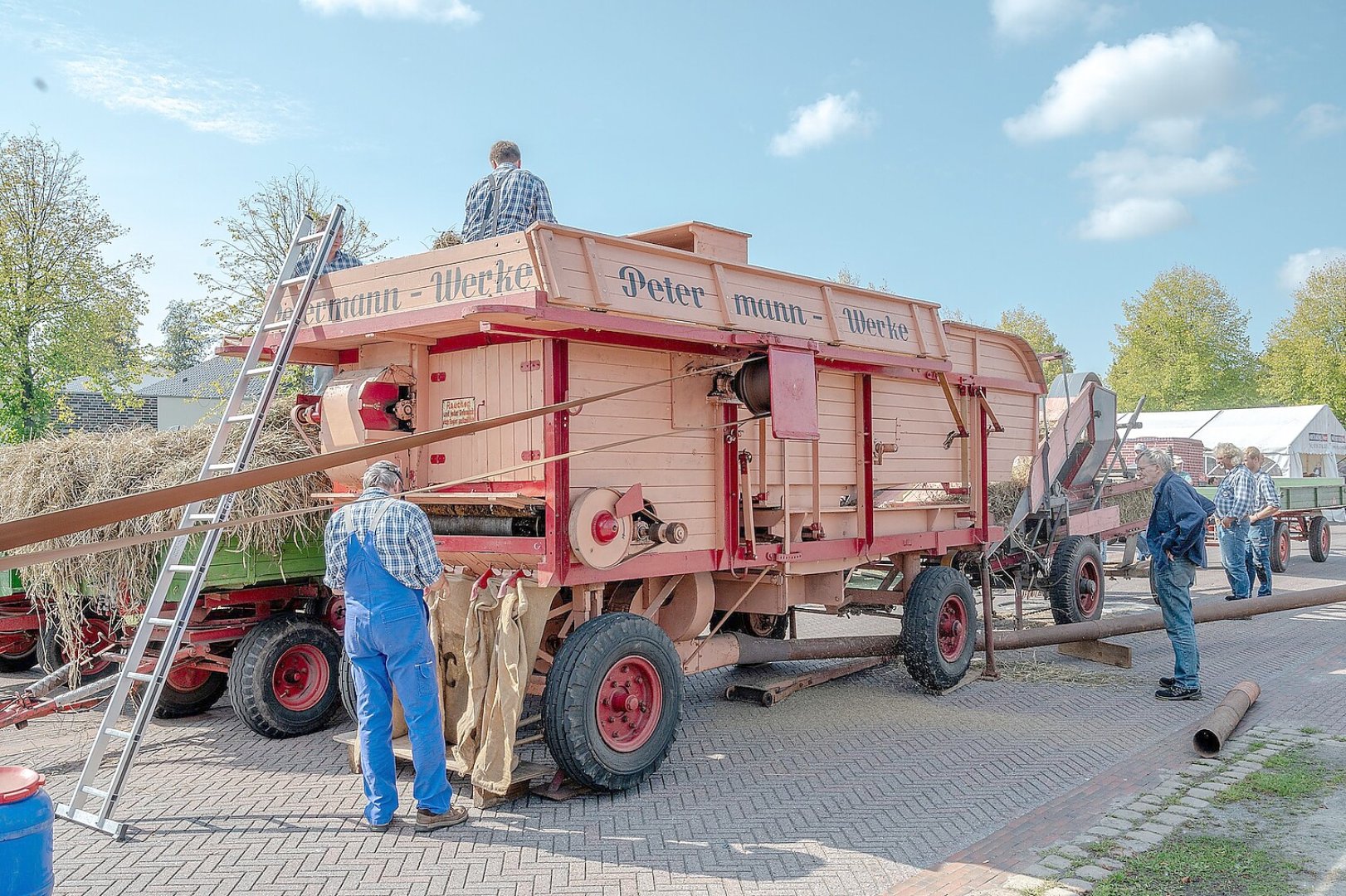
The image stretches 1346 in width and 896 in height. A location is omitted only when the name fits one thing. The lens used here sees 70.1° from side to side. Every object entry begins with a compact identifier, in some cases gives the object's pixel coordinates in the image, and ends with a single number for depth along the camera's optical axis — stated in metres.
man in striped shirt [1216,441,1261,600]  12.47
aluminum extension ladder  5.01
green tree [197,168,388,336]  16.41
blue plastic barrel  2.87
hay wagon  6.59
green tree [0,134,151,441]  17.02
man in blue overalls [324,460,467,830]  4.95
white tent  26.44
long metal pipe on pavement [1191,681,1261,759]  6.16
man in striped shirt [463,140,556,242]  6.56
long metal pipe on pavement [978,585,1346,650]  8.77
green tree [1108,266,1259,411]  39.44
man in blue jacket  7.72
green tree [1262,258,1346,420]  38.25
